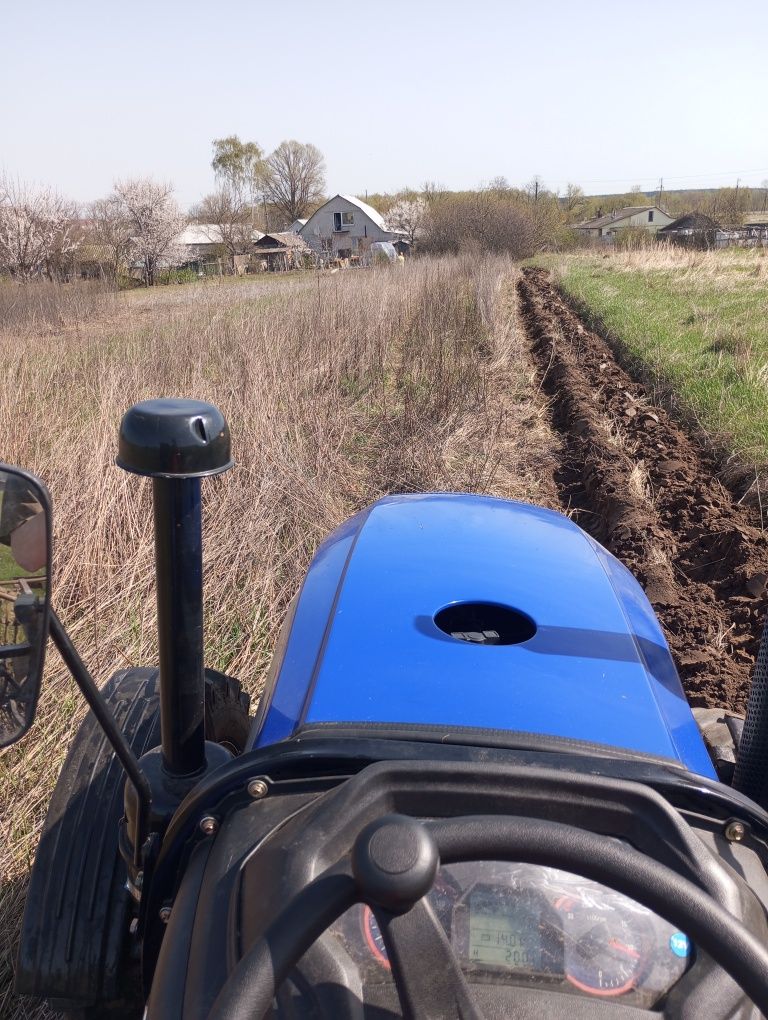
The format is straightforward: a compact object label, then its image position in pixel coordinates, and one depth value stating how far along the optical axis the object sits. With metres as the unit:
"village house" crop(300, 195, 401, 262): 57.79
